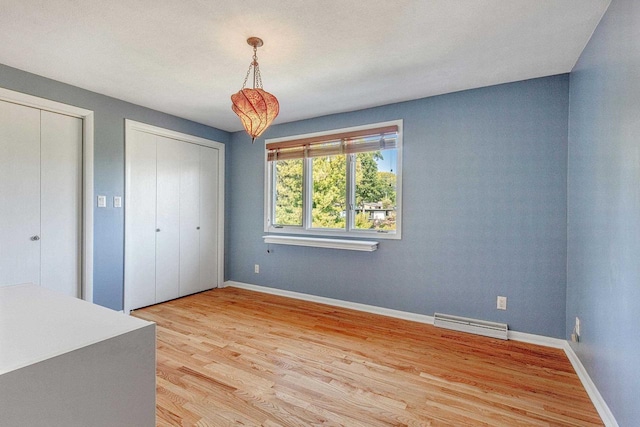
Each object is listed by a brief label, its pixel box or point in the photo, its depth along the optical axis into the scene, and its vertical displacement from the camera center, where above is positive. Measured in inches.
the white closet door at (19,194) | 101.6 +4.5
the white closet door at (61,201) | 111.2 +2.3
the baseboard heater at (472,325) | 109.7 -41.4
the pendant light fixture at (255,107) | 80.1 +26.7
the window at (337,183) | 134.7 +13.3
